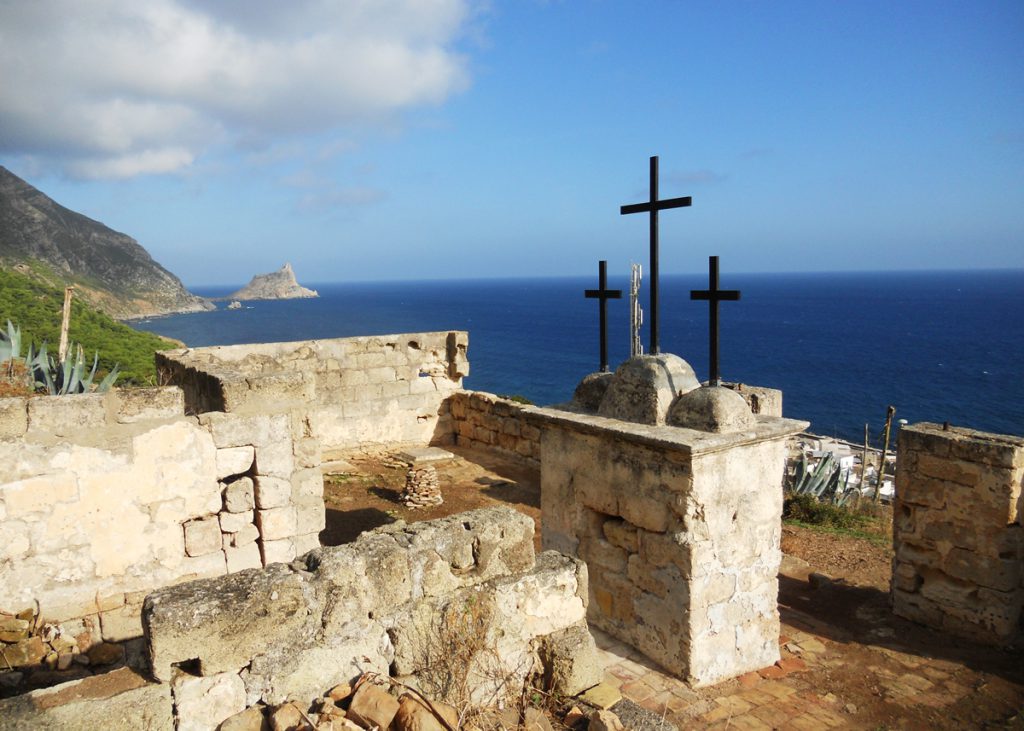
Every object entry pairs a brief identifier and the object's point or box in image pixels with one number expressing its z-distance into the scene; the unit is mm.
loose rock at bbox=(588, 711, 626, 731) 2967
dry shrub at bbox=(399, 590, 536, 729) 3014
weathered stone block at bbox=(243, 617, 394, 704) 2693
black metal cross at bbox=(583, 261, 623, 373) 5781
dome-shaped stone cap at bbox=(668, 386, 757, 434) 4727
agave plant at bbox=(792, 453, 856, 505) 11594
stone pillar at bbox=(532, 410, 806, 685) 4730
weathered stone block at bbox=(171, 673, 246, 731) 2537
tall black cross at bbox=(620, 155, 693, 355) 5143
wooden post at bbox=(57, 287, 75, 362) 8836
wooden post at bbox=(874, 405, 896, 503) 11352
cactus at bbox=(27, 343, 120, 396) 8039
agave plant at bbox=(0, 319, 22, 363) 8625
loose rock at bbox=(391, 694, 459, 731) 2633
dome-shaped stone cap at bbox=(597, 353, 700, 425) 4961
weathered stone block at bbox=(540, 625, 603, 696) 3307
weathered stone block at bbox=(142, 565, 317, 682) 2551
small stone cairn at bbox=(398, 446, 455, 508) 9469
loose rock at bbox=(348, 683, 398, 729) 2641
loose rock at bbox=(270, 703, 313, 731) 2576
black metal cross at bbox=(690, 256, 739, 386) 4820
